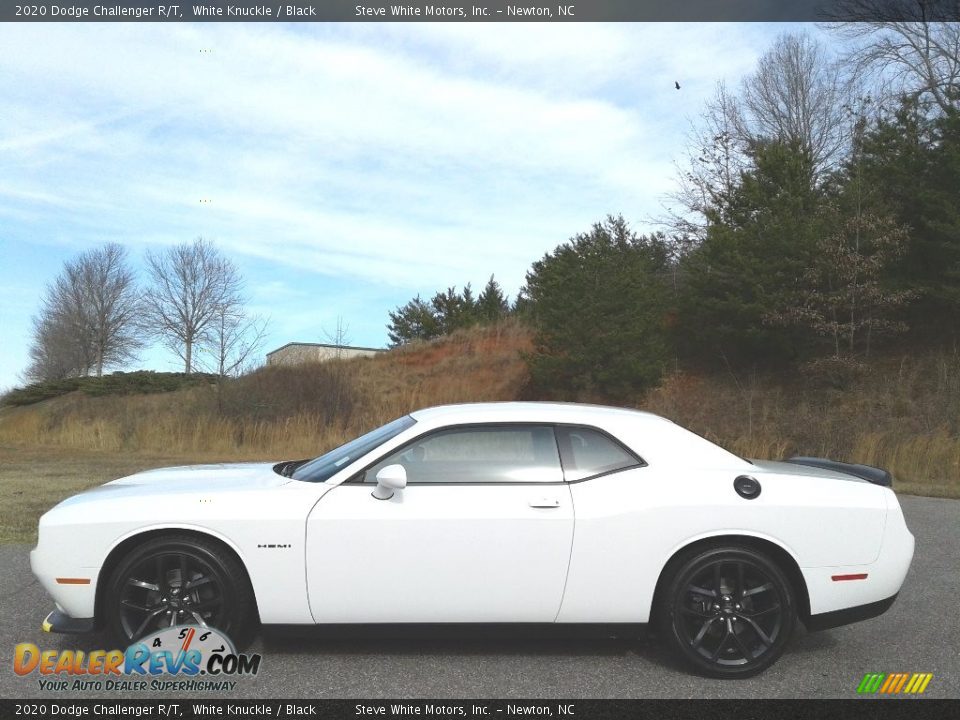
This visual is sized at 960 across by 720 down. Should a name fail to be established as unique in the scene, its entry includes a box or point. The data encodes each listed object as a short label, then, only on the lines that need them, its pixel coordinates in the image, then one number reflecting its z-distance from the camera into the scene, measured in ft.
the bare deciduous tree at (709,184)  115.55
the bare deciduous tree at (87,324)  146.82
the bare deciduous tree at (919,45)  106.32
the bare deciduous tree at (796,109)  132.57
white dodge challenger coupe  13.71
